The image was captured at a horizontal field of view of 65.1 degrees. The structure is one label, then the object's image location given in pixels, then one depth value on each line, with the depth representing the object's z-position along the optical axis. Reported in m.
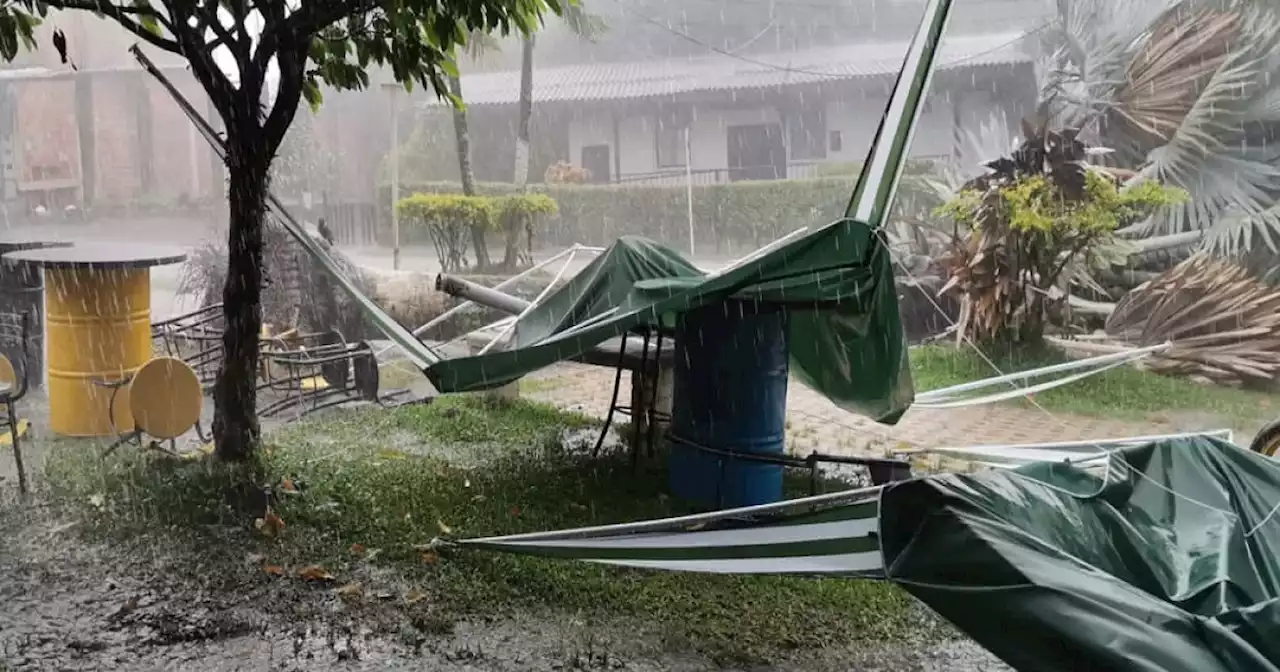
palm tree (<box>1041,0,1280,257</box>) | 6.11
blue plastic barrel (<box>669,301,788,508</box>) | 3.26
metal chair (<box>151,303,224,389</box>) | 4.50
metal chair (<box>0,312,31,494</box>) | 3.31
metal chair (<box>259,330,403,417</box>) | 4.70
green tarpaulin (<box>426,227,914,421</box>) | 2.90
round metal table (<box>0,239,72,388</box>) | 4.50
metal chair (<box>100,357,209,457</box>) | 3.51
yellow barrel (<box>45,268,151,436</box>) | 3.92
